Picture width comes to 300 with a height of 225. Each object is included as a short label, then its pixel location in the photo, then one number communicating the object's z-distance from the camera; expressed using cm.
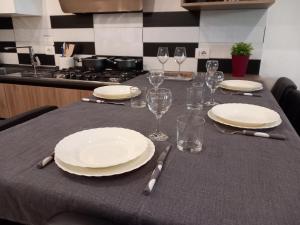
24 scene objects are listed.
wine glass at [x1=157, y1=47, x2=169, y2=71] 182
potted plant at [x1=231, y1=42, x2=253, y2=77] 182
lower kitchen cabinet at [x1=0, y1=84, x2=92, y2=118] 197
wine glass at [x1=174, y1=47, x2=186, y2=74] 176
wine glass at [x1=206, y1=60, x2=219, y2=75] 138
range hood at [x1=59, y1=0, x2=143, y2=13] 206
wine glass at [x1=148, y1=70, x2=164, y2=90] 127
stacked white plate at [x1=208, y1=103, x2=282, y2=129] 88
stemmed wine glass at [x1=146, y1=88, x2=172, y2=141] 81
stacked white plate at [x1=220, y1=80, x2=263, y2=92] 138
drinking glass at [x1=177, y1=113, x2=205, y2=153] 76
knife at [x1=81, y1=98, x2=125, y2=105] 117
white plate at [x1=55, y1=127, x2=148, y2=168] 64
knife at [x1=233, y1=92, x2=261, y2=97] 131
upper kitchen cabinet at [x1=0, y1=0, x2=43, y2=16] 212
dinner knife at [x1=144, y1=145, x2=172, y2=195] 55
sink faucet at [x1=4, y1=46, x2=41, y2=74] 246
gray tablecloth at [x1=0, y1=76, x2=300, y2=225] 49
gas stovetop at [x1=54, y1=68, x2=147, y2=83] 194
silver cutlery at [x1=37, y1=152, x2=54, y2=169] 64
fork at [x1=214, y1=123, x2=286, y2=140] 81
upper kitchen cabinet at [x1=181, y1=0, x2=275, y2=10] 161
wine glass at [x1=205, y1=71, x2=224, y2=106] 118
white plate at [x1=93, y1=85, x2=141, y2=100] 122
